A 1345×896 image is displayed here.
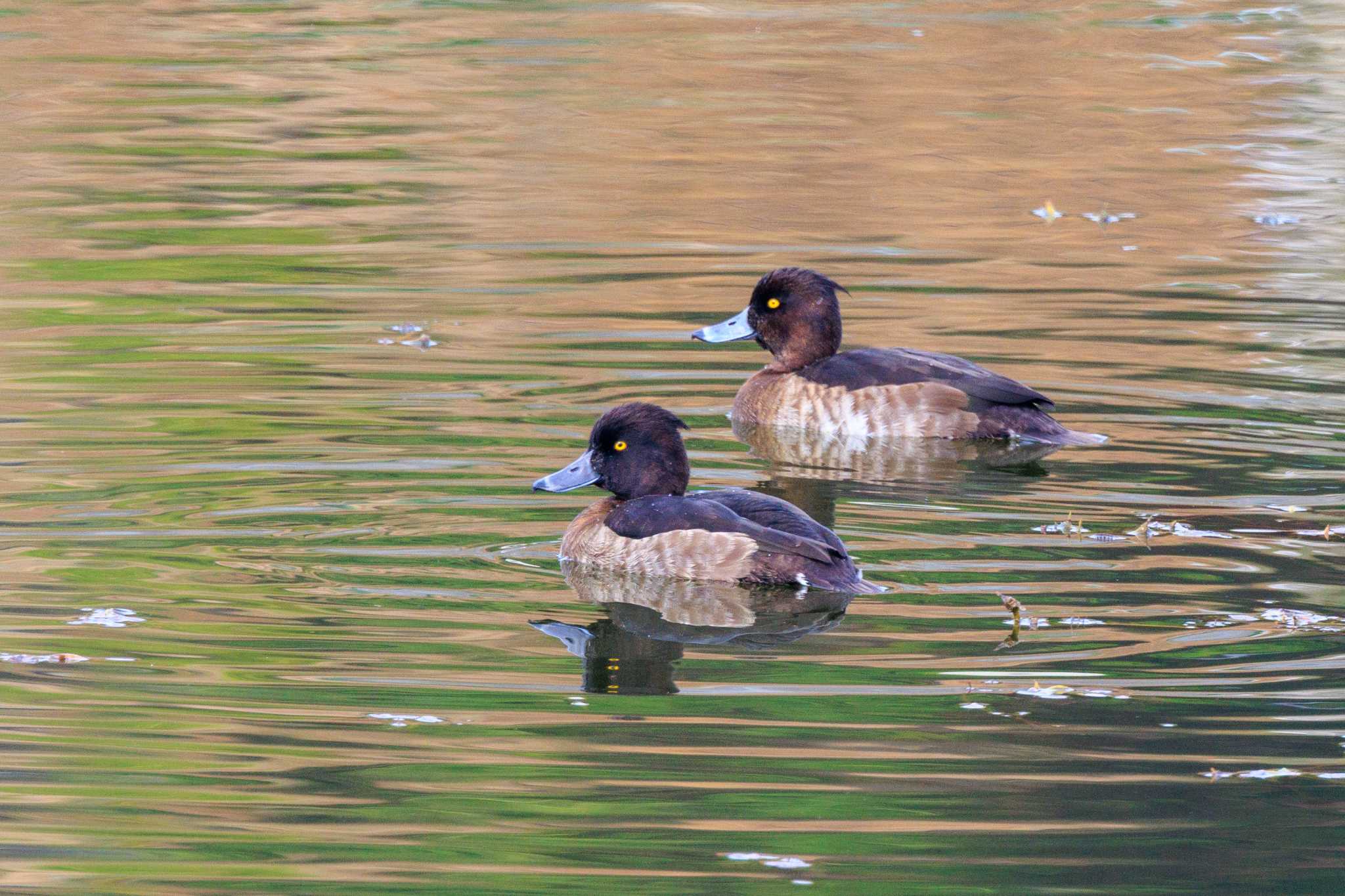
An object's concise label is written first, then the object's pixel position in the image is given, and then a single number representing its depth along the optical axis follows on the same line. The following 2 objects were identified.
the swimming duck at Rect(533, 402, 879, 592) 17.23
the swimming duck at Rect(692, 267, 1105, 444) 23.62
